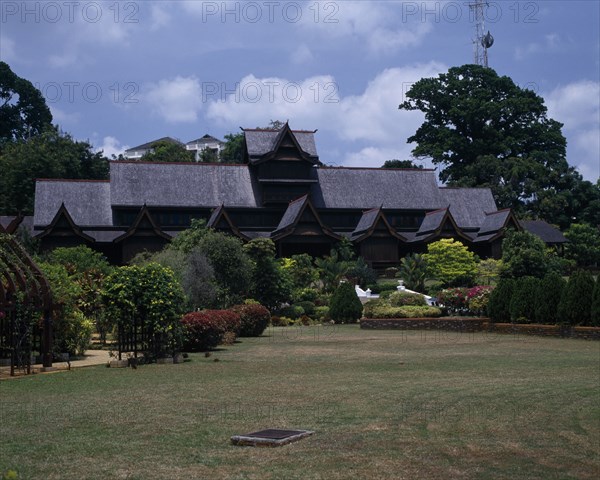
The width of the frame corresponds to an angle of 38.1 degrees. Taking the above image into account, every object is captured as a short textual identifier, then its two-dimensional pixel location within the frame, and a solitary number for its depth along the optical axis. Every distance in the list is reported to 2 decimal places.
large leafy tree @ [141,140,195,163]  95.81
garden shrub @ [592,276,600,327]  27.23
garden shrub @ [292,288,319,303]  46.31
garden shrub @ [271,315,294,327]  40.16
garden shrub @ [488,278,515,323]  32.47
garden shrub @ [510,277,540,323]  30.94
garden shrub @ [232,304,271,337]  31.73
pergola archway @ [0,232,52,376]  19.64
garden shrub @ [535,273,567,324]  29.66
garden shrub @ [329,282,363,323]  40.03
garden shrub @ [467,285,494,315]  35.53
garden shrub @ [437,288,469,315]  37.19
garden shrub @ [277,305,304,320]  42.28
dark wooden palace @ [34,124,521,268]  61.88
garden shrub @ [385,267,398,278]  62.44
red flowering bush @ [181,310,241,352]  24.48
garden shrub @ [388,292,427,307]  40.09
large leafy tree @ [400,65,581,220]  88.56
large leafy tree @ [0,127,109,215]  75.62
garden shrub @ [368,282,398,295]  51.88
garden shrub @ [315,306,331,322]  41.75
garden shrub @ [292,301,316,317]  43.50
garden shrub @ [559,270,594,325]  27.91
